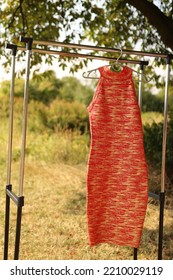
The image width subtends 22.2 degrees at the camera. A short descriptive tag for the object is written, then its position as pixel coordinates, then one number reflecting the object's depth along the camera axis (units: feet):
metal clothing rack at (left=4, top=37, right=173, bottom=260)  8.60
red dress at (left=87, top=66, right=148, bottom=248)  9.06
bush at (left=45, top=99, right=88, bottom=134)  31.12
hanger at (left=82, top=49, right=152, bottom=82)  9.30
